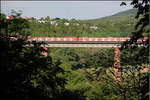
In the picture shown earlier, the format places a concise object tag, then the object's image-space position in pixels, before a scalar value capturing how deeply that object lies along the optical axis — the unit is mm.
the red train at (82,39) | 110331
